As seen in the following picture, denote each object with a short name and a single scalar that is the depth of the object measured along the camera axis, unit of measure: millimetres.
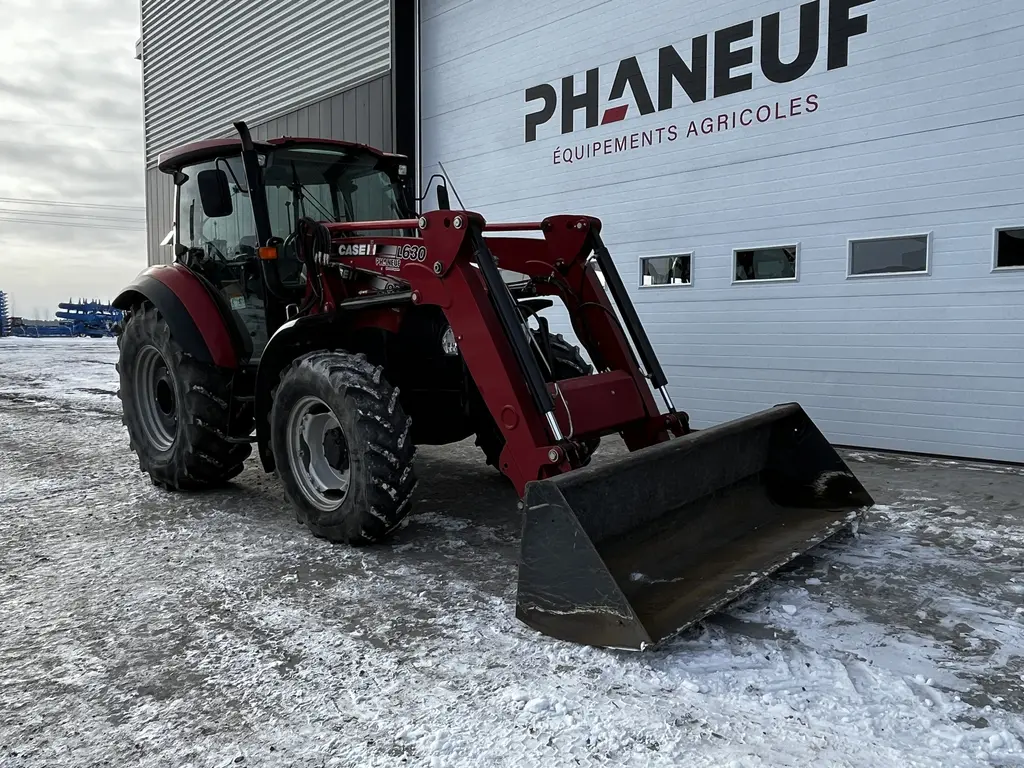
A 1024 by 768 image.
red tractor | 3174
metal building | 6320
